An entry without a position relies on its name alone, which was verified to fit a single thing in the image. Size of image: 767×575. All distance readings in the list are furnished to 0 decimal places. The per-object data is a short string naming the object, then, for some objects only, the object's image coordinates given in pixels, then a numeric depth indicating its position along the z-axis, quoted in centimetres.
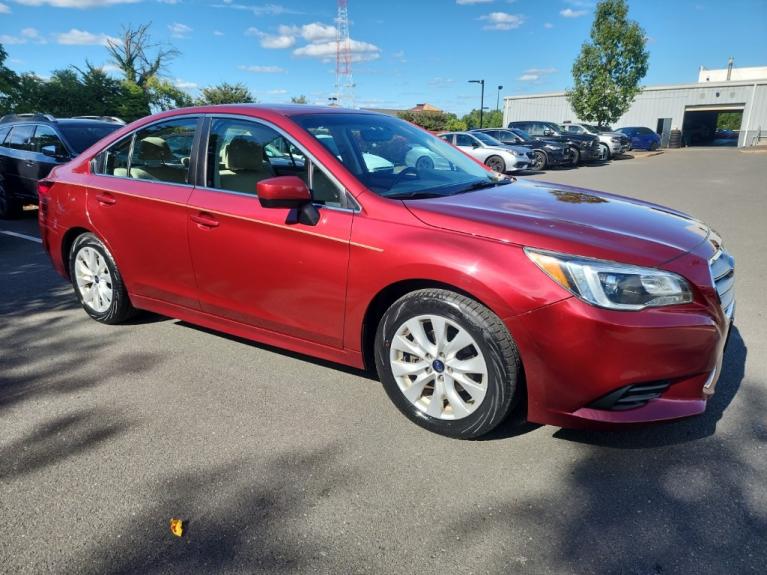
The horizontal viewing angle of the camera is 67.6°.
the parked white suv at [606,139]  2746
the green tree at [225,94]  4359
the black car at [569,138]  2400
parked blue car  3743
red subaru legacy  251
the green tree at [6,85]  2552
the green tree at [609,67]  3384
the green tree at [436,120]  4697
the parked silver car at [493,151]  1831
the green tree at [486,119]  6209
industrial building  4175
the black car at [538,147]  2194
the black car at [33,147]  848
